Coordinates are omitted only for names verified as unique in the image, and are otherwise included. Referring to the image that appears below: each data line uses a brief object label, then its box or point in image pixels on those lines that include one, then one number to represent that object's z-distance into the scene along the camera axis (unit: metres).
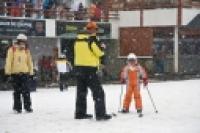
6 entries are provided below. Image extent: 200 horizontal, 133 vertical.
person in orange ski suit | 13.76
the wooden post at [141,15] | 35.41
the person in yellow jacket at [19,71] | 13.96
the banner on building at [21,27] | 28.38
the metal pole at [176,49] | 35.12
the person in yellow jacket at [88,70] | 12.23
